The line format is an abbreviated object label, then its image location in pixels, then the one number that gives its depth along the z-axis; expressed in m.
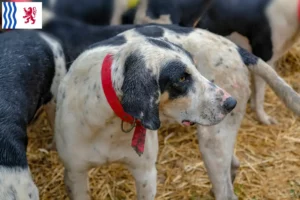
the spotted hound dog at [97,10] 3.73
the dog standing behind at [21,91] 2.41
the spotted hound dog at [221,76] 2.78
